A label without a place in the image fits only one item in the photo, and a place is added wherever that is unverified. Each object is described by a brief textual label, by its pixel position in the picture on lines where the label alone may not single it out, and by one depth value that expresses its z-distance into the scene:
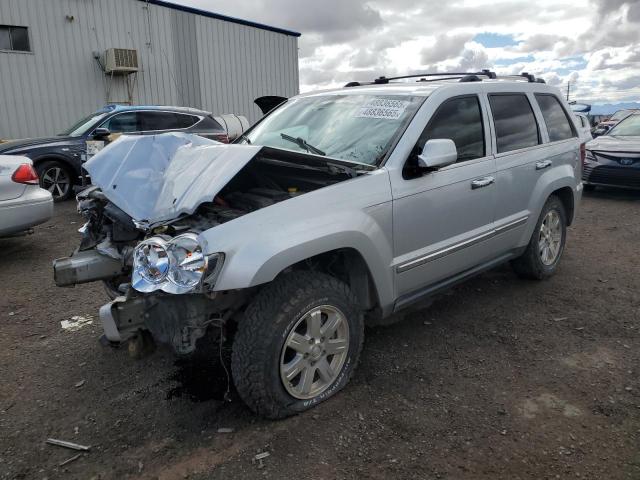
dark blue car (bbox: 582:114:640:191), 8.91
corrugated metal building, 13.96
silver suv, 2.54
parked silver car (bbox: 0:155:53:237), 5.45
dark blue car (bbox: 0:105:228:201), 8.79
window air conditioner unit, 14.63
